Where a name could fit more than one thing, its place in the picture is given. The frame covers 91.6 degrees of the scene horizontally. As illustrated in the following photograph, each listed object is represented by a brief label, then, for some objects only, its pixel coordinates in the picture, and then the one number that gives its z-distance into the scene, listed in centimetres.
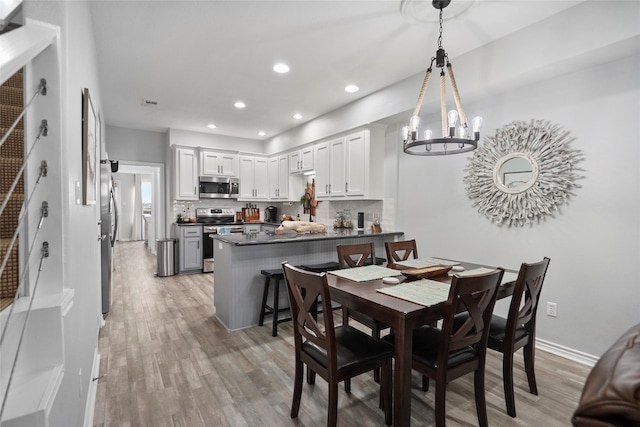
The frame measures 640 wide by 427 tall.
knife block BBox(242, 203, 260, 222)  679
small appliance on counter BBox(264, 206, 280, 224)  700
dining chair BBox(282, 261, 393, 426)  161
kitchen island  321
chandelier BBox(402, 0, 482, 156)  204
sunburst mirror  270
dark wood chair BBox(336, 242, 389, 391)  229
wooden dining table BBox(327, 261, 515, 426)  154
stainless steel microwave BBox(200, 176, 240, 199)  611
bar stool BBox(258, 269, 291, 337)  310
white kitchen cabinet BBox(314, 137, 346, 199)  468
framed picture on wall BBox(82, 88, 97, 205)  172
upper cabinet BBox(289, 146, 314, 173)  541
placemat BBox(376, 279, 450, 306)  169
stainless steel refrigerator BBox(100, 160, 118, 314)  332
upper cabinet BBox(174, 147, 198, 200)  580
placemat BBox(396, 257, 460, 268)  257
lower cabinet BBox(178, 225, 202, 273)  568
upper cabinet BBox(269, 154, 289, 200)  624
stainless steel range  585
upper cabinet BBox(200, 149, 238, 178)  603
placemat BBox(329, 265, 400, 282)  218
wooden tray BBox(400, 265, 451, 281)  216
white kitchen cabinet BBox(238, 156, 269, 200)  649
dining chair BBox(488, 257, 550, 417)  182
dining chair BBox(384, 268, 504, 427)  156
